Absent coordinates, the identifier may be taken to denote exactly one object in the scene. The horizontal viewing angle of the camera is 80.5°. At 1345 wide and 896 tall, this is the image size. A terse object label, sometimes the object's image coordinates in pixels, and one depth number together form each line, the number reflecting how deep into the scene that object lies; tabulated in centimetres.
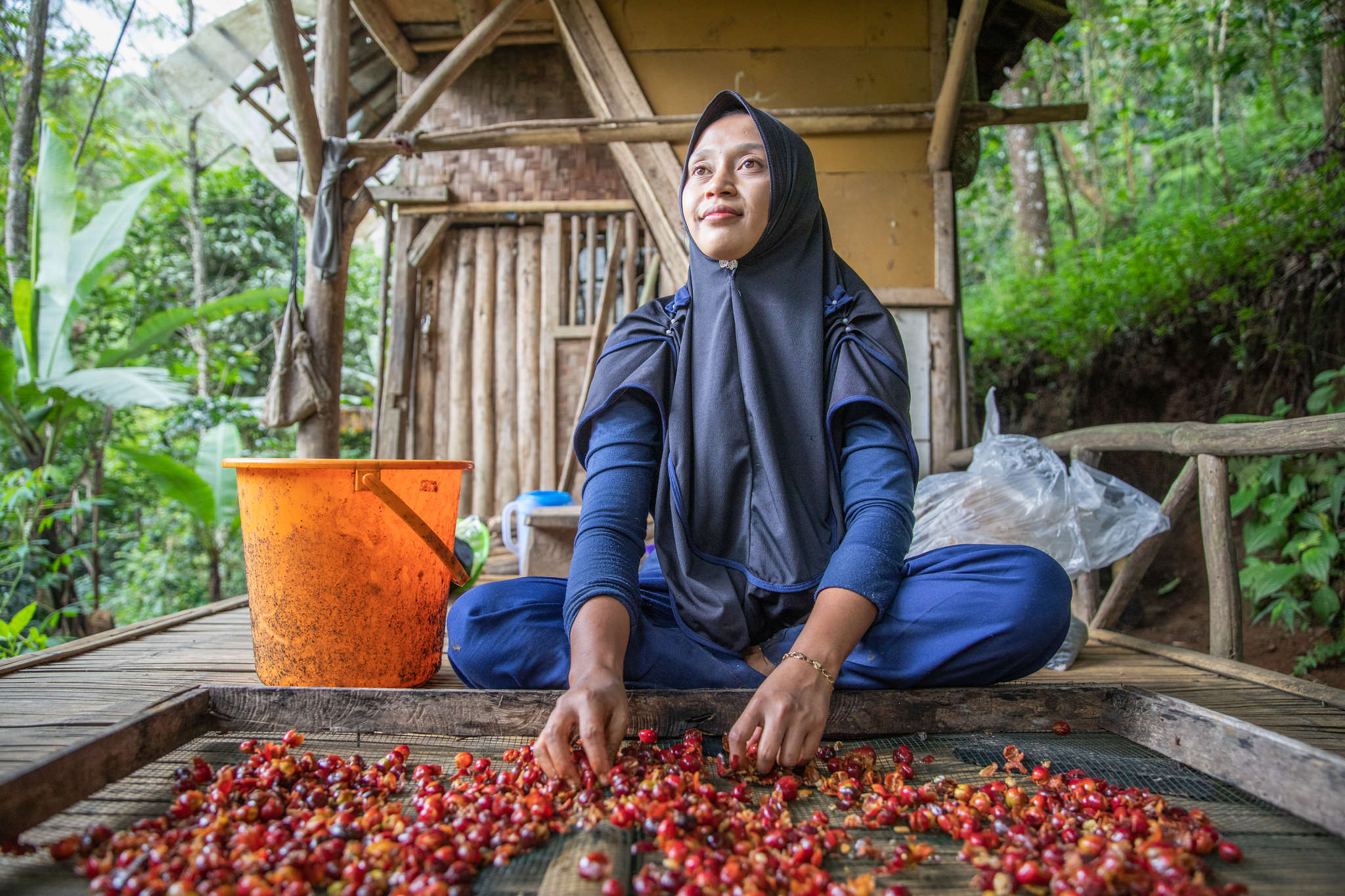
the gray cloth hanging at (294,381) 322
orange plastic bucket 168
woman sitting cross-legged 151
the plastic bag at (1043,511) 244
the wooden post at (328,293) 332
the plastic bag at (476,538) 320
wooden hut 353
